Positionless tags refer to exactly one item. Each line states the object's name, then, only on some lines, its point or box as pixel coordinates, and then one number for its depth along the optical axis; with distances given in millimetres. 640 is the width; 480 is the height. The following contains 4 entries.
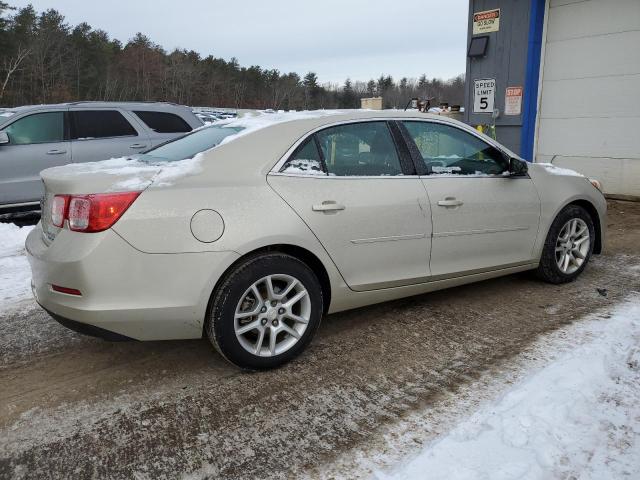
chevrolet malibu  2744
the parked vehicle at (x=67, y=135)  7090
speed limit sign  10364
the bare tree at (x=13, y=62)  57906
